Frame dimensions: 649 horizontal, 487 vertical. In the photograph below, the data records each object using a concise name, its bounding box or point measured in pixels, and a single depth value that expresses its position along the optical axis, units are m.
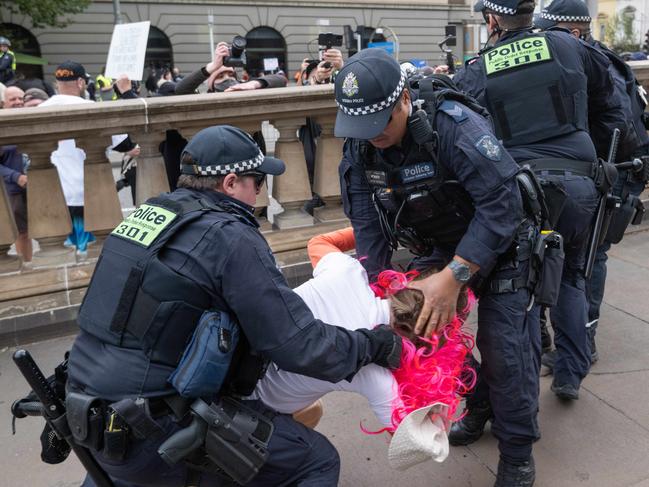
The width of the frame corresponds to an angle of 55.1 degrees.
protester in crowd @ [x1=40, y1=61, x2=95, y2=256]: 4.42
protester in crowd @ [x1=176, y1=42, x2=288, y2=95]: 5.11
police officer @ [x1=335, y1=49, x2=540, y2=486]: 2.22
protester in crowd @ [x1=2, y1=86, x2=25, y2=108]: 5.37
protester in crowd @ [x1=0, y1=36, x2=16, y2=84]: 8.23
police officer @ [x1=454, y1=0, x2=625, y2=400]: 2.87
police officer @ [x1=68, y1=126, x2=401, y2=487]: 1.89
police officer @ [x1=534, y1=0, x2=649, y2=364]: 3.48
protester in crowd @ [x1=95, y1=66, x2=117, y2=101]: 9.25
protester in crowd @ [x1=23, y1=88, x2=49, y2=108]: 5.73
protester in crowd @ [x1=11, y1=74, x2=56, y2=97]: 8.32
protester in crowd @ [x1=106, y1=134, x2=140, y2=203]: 4.52
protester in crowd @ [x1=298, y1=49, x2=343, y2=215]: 5.09
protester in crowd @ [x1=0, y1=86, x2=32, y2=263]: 4.50
